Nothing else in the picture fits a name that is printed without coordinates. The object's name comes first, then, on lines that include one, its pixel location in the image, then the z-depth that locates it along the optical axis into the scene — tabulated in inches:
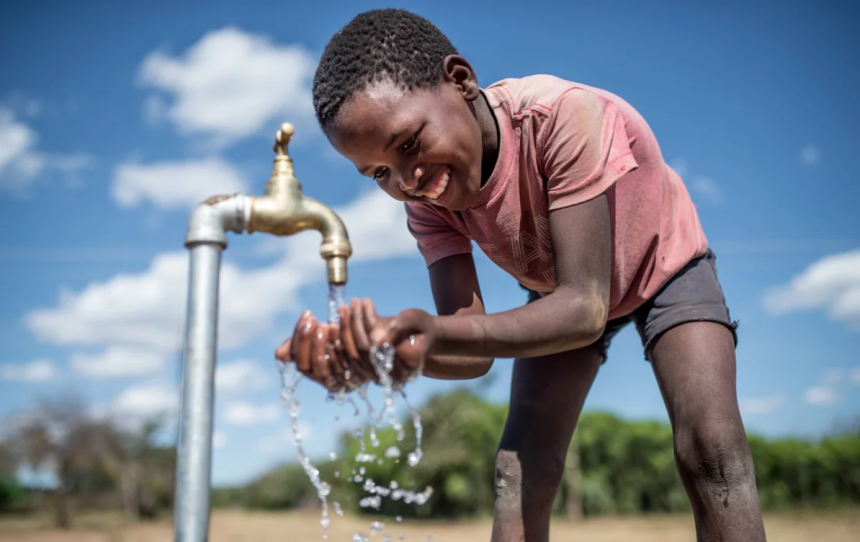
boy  23.5
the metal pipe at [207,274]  25.8
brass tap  29.6
